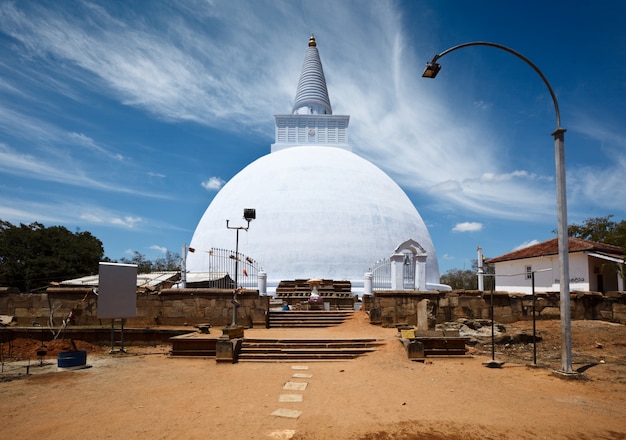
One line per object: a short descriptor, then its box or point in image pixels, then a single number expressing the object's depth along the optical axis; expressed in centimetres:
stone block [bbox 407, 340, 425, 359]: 877
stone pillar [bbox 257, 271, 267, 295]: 1666
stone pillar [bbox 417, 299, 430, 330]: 1034
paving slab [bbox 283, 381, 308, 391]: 664
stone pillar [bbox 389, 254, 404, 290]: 1773
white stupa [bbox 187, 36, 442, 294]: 1922
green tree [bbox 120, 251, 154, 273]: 4262
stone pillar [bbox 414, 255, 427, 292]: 1856
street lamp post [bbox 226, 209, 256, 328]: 1186
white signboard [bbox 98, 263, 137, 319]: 974
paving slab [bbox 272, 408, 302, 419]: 522
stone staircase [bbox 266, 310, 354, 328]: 1330
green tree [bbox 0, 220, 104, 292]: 2552
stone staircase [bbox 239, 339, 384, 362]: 905
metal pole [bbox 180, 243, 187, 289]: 1593
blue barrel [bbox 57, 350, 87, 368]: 809
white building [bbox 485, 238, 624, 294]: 1991
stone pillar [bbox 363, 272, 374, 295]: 1734
